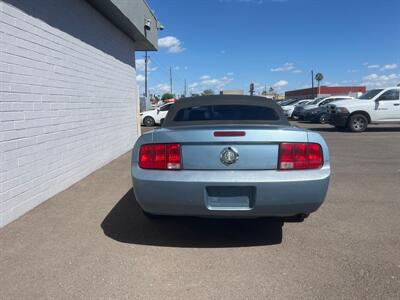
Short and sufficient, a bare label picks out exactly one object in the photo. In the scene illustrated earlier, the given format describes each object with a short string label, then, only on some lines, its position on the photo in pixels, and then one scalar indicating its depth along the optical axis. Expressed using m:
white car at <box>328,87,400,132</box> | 15.89
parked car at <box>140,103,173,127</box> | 22.78
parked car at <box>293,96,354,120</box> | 24.32
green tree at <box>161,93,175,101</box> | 86.25
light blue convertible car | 3.44
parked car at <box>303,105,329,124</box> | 21.97
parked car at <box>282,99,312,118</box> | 28.12
